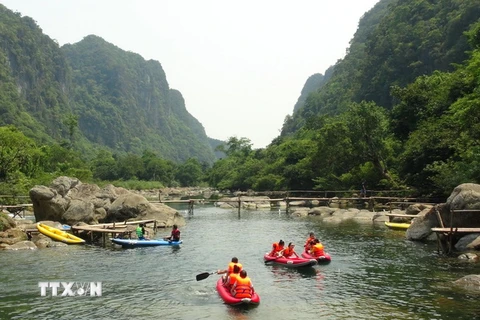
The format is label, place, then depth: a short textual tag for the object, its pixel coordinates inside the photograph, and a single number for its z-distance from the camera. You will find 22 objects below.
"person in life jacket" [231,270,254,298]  15.19
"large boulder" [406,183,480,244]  23.27
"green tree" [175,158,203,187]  136.38
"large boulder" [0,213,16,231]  28.09
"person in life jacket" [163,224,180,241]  27.69
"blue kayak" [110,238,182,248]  27.34
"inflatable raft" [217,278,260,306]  15.05
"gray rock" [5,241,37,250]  25.89
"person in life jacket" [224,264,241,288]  15.92
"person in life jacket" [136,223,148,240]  28.61
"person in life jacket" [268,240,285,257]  22.37
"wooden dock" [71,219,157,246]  29.33
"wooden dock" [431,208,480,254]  22.36
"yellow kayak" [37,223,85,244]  28.33
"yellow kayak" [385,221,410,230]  32.00
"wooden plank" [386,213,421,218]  32.51
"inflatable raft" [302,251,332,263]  22.08
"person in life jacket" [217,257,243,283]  16.31
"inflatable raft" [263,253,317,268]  20.70
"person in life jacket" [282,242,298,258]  21.94
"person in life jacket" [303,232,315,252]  22.91
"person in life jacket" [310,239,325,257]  22.30
